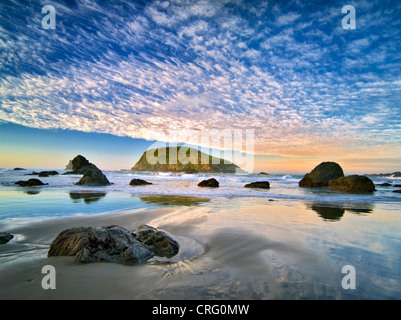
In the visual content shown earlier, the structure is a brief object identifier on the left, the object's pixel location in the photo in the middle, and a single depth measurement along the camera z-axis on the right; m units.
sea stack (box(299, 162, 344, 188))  21.64
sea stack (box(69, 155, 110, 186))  20.49
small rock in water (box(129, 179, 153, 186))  21.55
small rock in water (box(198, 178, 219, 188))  19.70
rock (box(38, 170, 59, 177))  33.28
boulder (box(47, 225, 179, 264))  3.07
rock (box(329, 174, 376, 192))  17.27
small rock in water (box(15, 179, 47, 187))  16.92
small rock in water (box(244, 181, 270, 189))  19.30
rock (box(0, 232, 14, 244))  3.84
